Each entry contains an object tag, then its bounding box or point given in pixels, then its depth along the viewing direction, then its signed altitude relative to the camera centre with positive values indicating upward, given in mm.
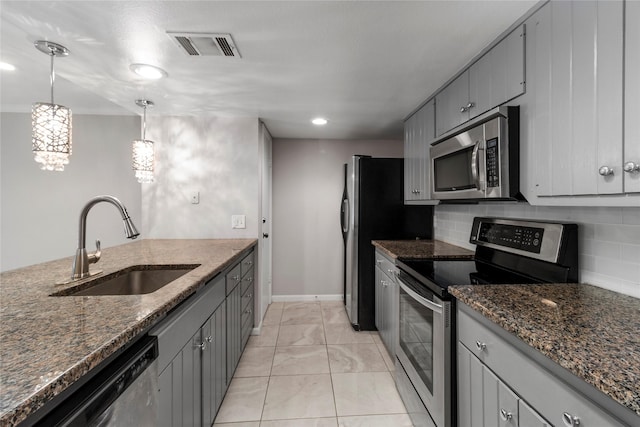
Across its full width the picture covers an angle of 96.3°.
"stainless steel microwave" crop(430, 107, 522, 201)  1382 +316
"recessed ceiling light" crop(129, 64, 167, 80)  1814 +933
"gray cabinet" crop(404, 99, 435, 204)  2371 +571
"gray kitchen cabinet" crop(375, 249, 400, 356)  2199 -741
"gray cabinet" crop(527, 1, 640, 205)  892 +413
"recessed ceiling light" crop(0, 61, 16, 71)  1829 +951
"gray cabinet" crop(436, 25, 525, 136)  1362 +746
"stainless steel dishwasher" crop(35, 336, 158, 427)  656 -478
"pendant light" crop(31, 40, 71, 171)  1424 +399
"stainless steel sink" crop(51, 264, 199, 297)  1629 -388
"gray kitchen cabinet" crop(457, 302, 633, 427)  700 -506
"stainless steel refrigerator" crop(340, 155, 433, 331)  2963 -19
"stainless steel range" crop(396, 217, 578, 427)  1332 -341
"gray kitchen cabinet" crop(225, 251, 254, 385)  1987 -752
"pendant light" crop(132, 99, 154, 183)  2178 +415
